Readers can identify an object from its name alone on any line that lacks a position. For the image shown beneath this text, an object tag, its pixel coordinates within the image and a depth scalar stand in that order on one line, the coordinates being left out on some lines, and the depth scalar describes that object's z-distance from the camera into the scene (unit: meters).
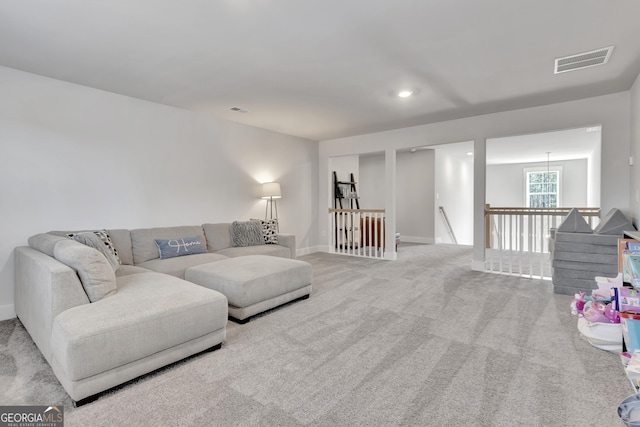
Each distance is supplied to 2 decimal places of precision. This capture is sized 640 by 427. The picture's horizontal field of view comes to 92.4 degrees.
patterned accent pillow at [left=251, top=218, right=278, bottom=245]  4.80
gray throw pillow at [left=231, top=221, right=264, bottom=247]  4.53
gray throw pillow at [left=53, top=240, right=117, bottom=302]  2.00
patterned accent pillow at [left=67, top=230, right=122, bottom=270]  2.70
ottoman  2.75
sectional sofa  1.67
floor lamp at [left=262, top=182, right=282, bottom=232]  5.11
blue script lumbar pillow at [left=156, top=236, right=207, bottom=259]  3.69
